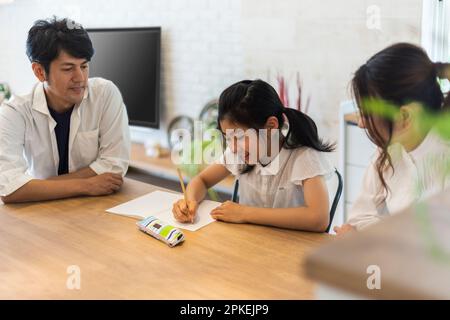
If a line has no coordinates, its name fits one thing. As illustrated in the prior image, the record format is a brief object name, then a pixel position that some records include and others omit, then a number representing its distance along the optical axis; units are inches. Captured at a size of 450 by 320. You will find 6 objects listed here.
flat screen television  149.7
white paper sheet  63.2
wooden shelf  141.9
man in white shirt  73.5
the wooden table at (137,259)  45.5
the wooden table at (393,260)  19.2
